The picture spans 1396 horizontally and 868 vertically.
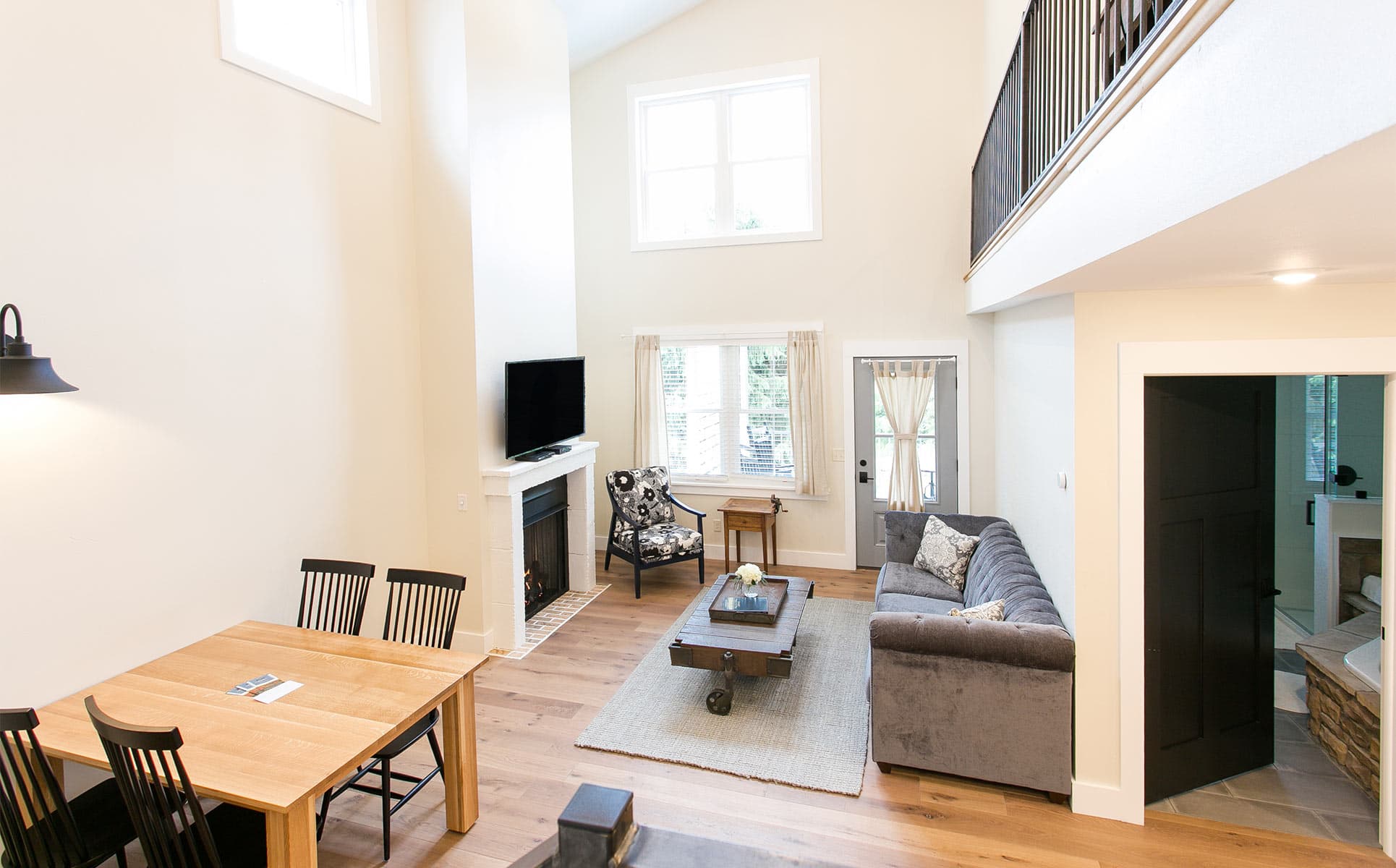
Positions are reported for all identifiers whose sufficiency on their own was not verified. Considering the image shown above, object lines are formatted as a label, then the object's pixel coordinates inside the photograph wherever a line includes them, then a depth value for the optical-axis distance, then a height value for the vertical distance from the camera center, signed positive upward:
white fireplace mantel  5.04 -0.99
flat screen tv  5.20 -0.01
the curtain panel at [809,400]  6.91 -0.03
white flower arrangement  5.05 -1.21
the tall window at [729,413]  7.22 -0.15
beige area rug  3.77 -1.83
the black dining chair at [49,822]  2.19 -1.34
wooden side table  6.79 -1.10
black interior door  3.33 -0.89
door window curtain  6.70 -0.18
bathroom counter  3.45 -1.59
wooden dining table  2.31 -1.14
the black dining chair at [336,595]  3.80 -1.00
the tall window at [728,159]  6.93 +2.31
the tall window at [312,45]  3.82 +2.06
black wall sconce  2.40 +0.14
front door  6.71 -0.57
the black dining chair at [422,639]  3.03 -1.15
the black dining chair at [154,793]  2.09 -1.12
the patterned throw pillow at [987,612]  3.72 -1.11
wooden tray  4.68 -1.36
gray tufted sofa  3.35 -1.40
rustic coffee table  4.25 -1.46
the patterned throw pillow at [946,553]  5.30 -1.17
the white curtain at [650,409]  7.38 -0.09
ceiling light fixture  2.57 +0.39
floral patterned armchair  6.45 -1.16
